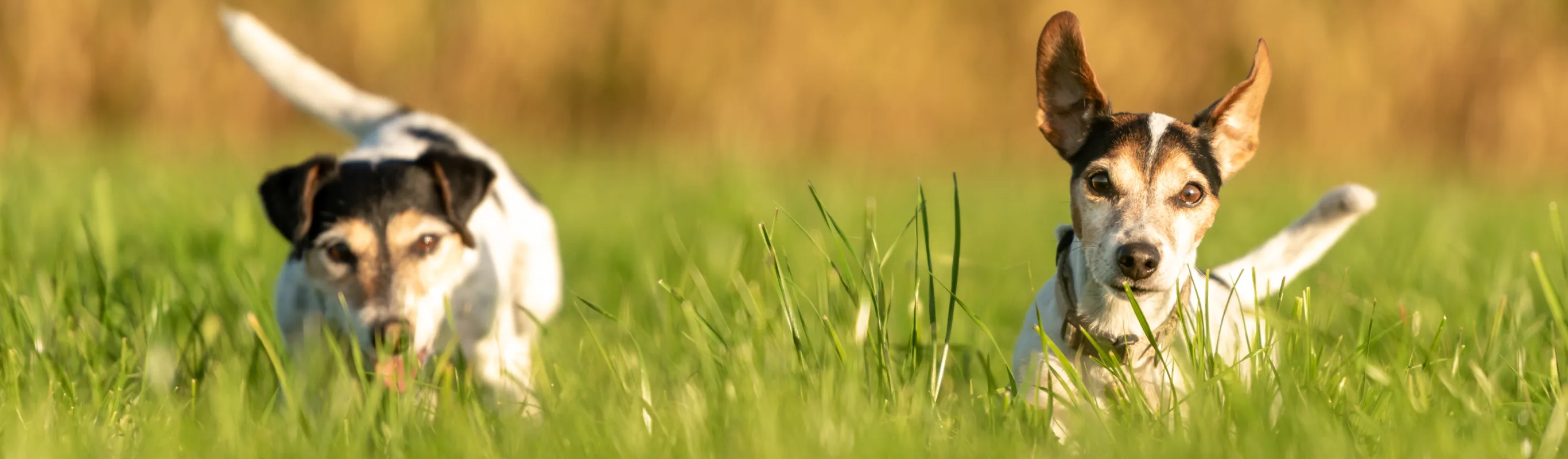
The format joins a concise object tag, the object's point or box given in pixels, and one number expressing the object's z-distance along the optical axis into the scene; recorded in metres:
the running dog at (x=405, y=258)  7.52
